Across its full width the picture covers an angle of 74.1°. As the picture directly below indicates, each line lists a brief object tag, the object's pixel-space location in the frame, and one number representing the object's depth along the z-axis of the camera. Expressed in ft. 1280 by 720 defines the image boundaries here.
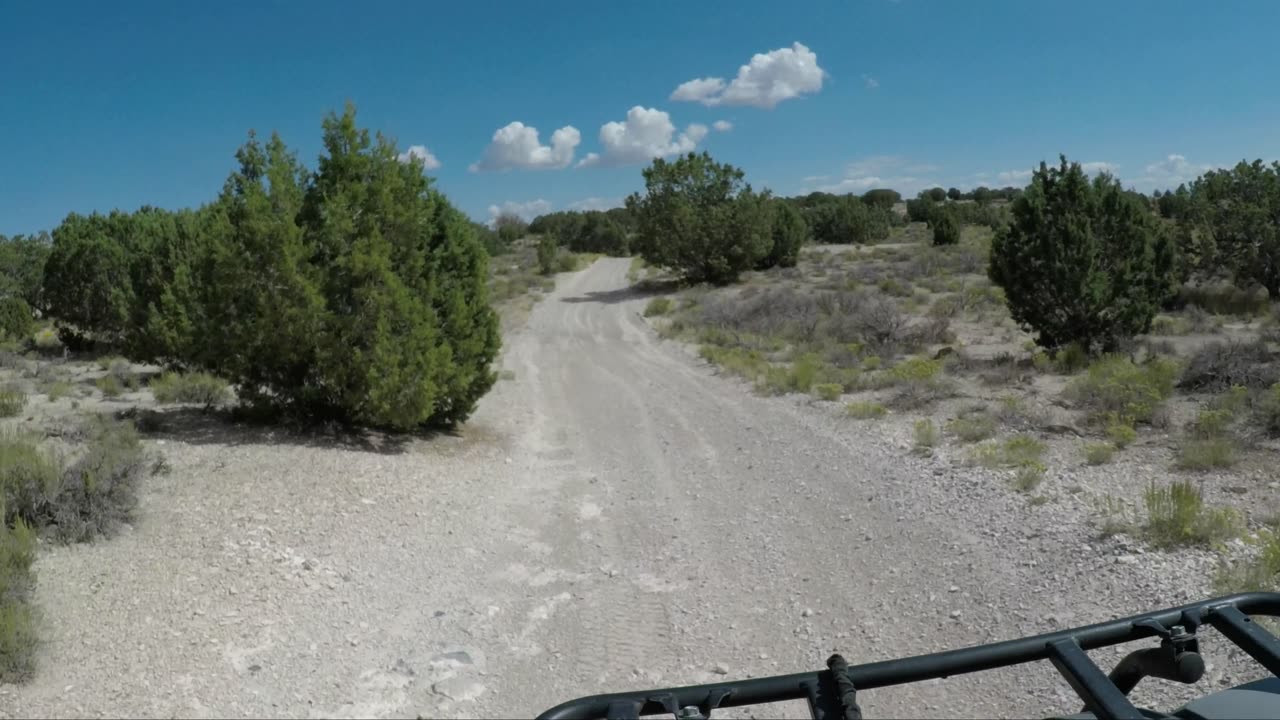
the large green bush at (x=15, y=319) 71.97
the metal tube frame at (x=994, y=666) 5.25
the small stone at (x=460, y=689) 17.51
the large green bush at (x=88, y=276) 68.33
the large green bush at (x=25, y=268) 85.35
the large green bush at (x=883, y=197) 331.36
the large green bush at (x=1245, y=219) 68.74
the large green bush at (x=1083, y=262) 50.80
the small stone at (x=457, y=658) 18.93
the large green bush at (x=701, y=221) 125.39
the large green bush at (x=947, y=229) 151.84
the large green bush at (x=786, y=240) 138.10
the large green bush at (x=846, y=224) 189.47
